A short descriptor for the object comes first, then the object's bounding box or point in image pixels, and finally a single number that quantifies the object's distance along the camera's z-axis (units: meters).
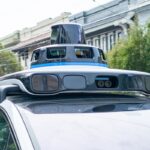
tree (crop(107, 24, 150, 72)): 25.56
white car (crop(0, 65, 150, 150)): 2.76
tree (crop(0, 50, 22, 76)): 46.31
